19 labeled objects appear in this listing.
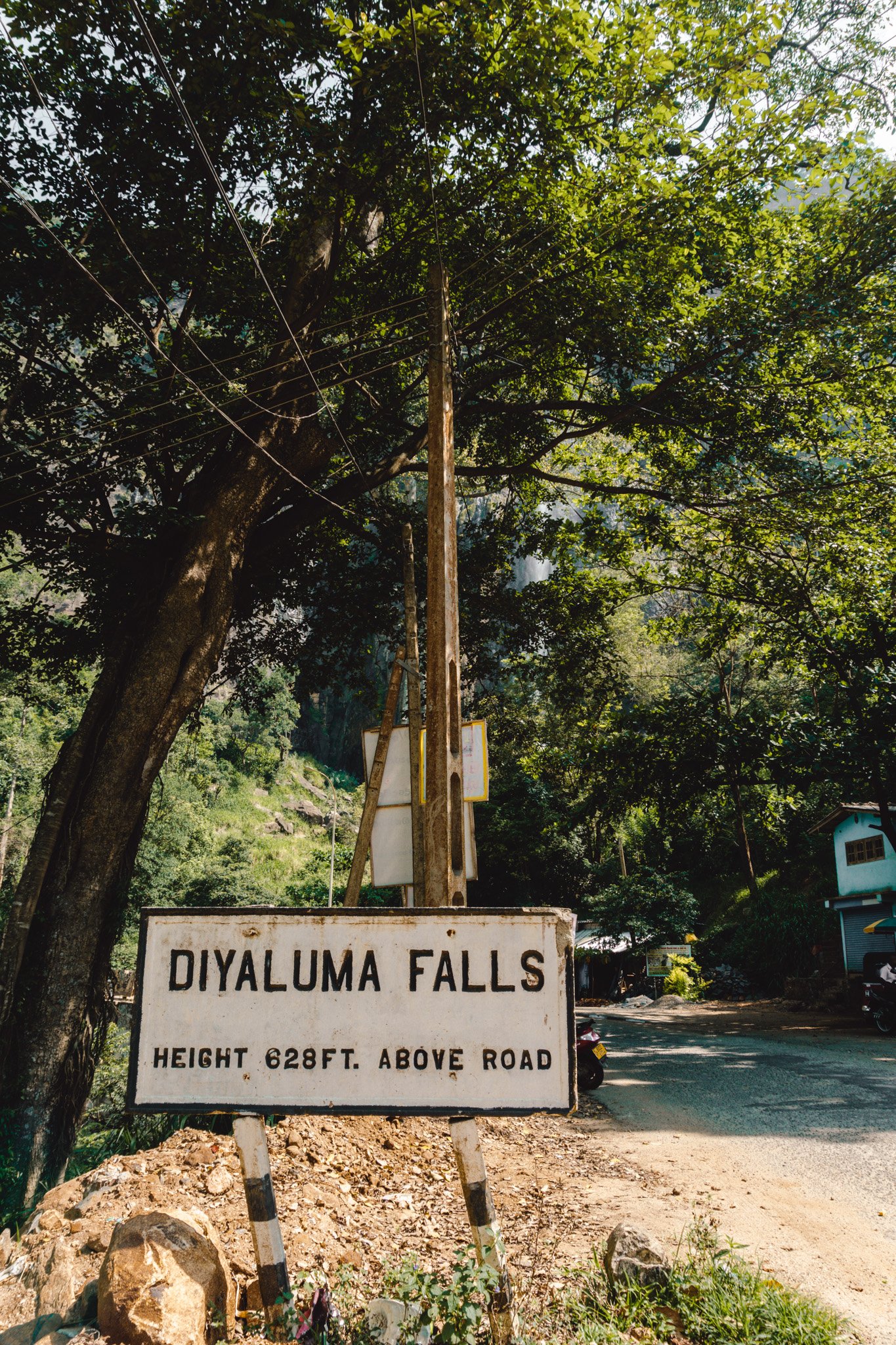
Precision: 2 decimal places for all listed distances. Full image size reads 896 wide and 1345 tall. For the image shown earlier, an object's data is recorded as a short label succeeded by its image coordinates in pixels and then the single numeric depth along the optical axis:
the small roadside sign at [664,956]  28.27
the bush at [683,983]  26.38
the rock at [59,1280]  3.98
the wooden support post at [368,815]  10.03
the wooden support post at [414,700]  9.82
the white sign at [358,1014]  3.20
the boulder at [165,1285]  3.24
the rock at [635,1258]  4.16
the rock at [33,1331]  3.79
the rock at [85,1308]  3.78
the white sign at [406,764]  9.53
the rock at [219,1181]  5.51
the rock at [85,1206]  5.23
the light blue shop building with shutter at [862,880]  23.34
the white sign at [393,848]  9.76
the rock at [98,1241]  4.41
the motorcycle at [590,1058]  10.74
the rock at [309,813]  62.44
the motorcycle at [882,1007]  15.78
